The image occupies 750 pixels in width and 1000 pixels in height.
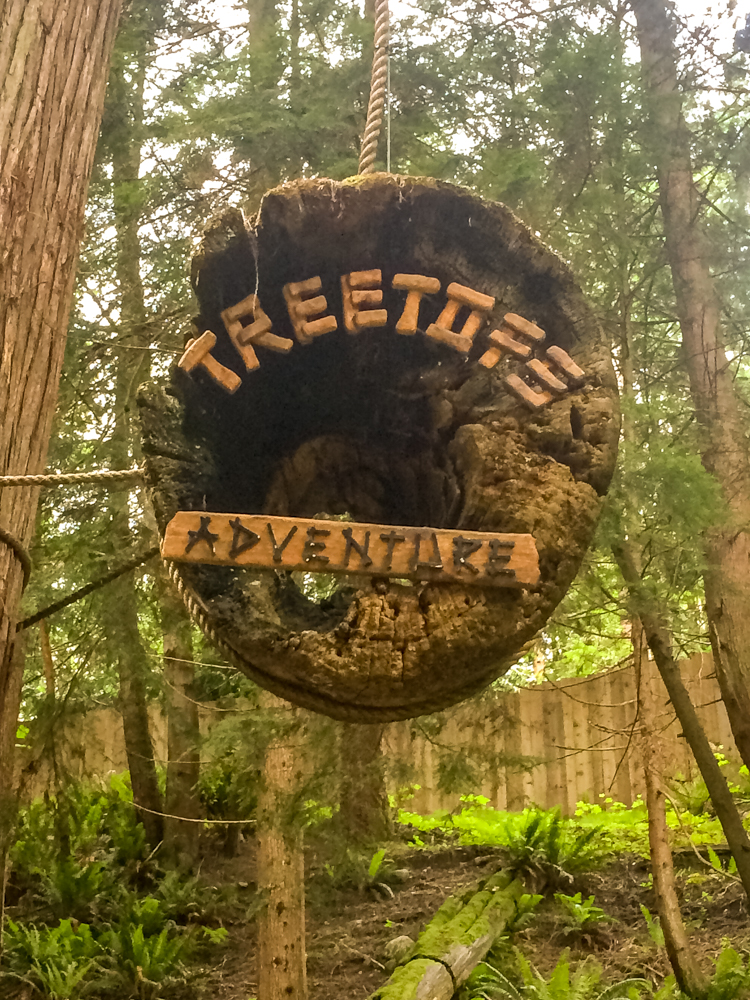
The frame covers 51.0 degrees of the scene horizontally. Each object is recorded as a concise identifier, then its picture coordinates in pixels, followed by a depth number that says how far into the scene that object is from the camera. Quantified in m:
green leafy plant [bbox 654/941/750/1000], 4.18
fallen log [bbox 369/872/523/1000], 4.29
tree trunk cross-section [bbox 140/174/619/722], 1.39
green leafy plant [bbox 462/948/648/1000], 4.25
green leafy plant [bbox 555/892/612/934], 5.66
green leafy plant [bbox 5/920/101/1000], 4.85
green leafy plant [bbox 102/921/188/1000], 4.98
